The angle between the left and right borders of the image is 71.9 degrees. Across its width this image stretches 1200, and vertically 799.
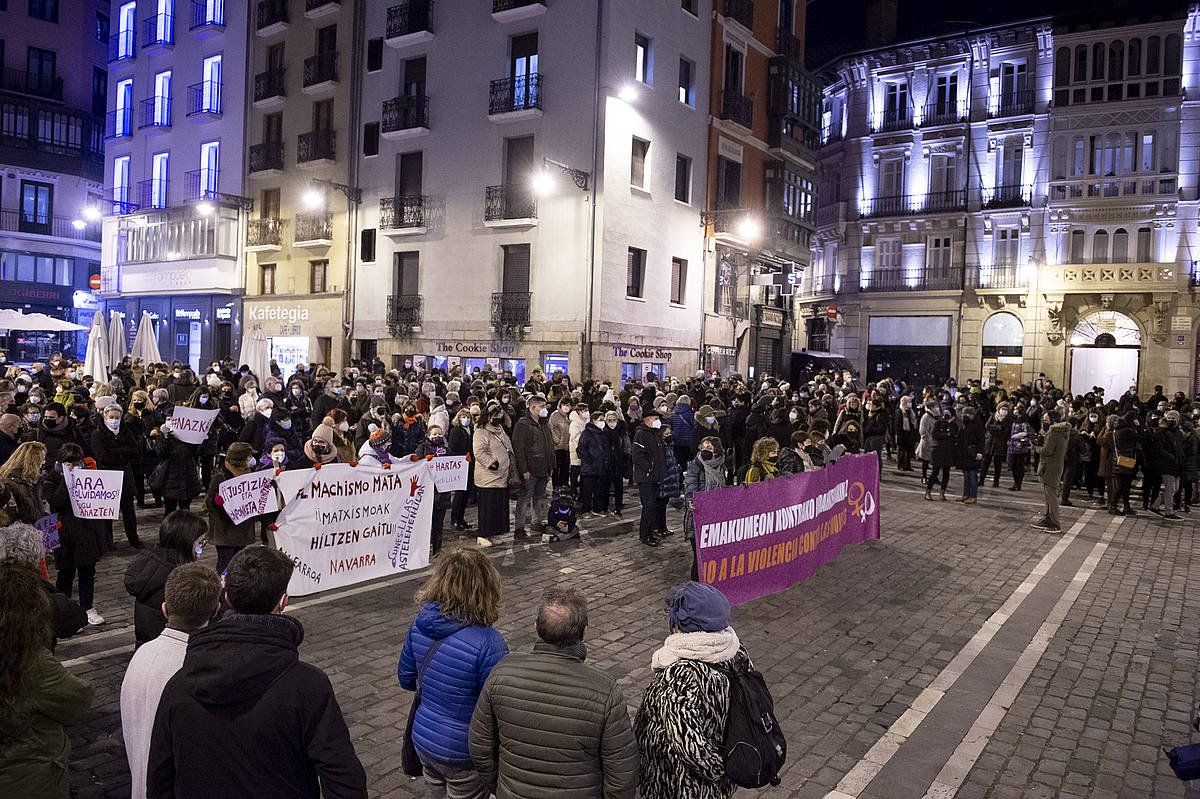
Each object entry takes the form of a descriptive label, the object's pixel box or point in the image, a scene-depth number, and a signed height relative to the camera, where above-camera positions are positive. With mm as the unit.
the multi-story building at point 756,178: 31359 +8163
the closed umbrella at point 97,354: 19094 +17
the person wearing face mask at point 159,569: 5569 -1441
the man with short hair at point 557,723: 3311 -1422
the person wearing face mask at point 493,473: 11492 -1441
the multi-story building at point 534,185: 26547 +6392
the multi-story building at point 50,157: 46312 +11396
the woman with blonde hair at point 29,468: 7183 -1034
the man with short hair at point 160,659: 3764 -1376
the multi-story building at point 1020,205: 34562 +8426
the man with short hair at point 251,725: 2969 -1328
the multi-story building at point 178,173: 35812 +8488
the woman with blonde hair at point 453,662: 3809 -1365
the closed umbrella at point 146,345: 21953 +310
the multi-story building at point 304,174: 32156 +7656
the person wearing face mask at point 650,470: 11883 -1354
